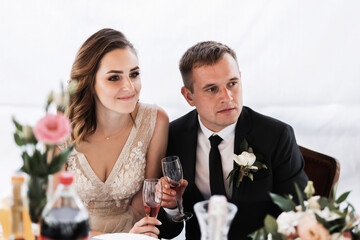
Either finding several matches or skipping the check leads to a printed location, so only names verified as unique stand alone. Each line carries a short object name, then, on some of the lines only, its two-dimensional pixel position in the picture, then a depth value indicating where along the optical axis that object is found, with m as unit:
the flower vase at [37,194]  1.33
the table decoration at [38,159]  1.33
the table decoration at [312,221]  1.31
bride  2.33
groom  2.24
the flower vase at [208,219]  1.31
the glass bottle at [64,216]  1.27
